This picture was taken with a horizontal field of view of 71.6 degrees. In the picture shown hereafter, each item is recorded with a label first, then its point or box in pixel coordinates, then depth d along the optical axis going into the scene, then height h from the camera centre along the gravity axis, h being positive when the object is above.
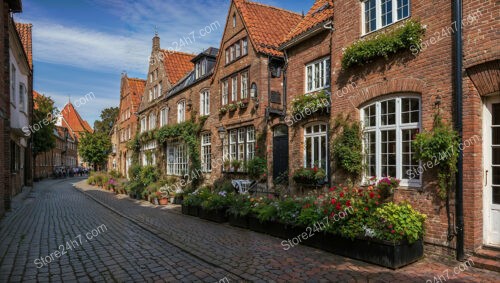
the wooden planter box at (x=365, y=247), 6.46 -1.99
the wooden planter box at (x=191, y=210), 12.90 -2.25
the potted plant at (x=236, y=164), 15.69 -0.59
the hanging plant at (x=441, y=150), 6.74 -0.01
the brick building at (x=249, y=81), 14.31 +3.18
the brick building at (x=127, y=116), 33.85 +3.63
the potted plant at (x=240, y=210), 10.44 -1.83
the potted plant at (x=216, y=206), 11.60 -1.89
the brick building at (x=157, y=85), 25.41 +5.10
